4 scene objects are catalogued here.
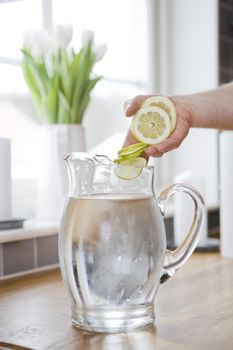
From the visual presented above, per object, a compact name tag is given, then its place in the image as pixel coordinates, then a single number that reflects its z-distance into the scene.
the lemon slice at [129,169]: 1.05
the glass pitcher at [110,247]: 1.02
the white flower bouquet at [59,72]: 1.68
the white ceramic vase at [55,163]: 1.67
